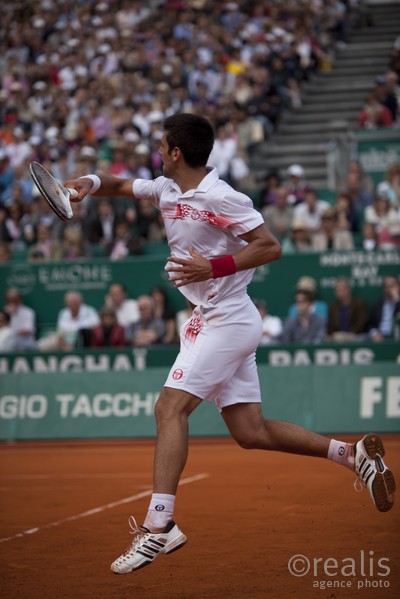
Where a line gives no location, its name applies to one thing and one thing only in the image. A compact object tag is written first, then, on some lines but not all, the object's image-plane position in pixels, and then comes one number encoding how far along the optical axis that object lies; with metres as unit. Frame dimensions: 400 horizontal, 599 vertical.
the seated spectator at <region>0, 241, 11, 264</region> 17.95
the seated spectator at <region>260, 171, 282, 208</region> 17.75
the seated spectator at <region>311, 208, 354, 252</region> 15.99
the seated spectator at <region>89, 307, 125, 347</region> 15.88
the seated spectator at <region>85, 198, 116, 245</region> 18.06
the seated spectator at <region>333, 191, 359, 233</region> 16.19
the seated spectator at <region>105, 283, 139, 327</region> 16.30
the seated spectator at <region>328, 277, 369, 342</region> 15.10
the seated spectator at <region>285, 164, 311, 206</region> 17.55
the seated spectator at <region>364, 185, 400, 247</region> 15.87
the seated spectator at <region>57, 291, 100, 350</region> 16.41
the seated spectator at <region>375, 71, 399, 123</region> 19.56
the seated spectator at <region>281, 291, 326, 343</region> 14.91
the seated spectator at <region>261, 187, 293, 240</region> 16.78
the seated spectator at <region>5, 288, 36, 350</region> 16.84
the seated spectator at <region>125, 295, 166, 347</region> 15.80
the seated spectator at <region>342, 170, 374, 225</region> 16.61
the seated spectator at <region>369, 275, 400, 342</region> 14.95
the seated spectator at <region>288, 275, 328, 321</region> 15.09
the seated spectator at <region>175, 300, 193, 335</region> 15.70
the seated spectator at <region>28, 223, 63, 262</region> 18.20
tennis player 5.68
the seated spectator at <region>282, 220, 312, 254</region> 16.27
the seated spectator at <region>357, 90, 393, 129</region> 19.14
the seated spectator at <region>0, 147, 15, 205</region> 20.85
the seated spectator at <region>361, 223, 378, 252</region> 15.87
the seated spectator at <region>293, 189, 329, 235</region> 16.59
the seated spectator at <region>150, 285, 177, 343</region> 15.80
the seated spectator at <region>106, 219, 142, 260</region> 17.44
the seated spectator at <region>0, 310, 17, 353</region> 16.52
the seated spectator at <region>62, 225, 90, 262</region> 18.06
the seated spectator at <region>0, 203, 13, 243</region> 19.36
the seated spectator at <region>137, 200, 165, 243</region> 17.76
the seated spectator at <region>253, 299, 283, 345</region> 15.36
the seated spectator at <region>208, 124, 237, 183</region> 18.97
